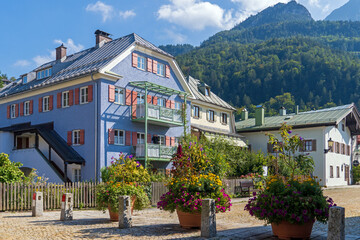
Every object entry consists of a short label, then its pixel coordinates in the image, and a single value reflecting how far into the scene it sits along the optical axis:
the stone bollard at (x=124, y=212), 11.20
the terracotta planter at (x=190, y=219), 10.67
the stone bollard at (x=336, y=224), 7.54
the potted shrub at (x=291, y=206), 8.80
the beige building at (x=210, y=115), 36.28
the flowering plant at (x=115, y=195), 12.38
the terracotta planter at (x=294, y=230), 8.90
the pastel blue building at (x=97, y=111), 26.92
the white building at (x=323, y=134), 37.34
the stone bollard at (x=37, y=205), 15.45
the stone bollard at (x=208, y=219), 9.55
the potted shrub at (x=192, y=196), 10.54
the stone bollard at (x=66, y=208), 13.61
